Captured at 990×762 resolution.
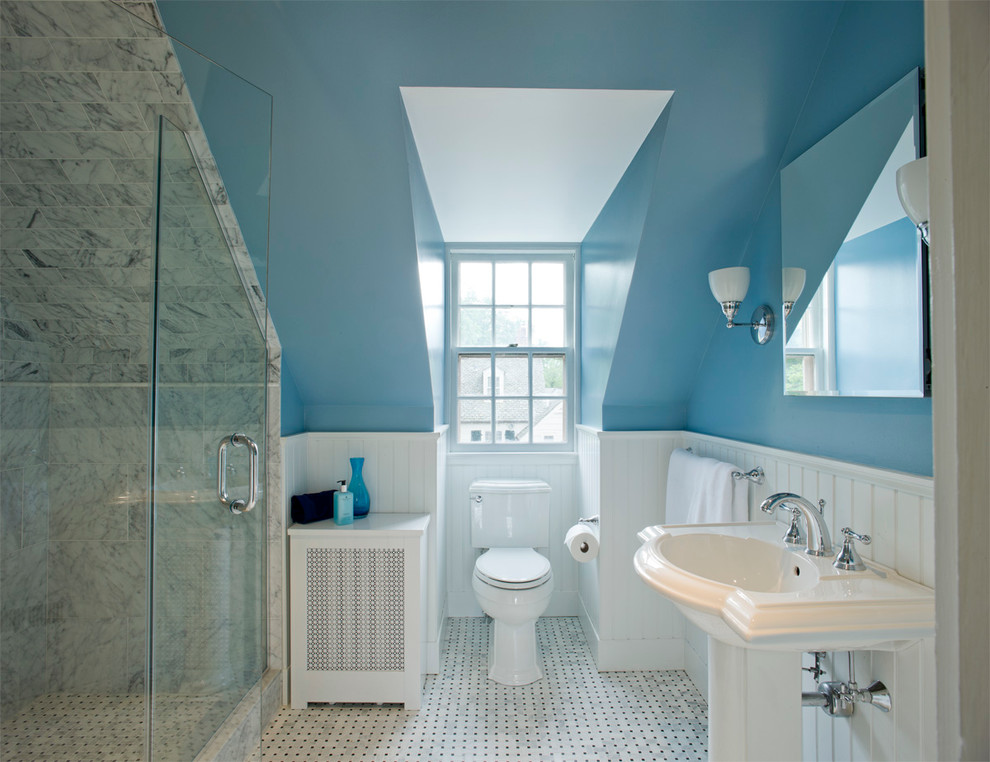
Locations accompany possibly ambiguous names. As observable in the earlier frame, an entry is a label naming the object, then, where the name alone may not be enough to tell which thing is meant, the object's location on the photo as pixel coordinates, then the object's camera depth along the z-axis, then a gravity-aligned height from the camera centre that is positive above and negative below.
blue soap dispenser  2.22 -0.51
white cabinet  2.10 -0.91
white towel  1.83 -0.39
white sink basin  0.97 -0.43
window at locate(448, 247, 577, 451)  3.07 +0.24
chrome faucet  1.27 -0.33
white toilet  2.22 -0.81
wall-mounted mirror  1.17 +0.33
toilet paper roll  2.30 -0.70
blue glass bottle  2.36 -0.47
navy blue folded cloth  2.21 -0.52
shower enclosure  1.33 -0.01
